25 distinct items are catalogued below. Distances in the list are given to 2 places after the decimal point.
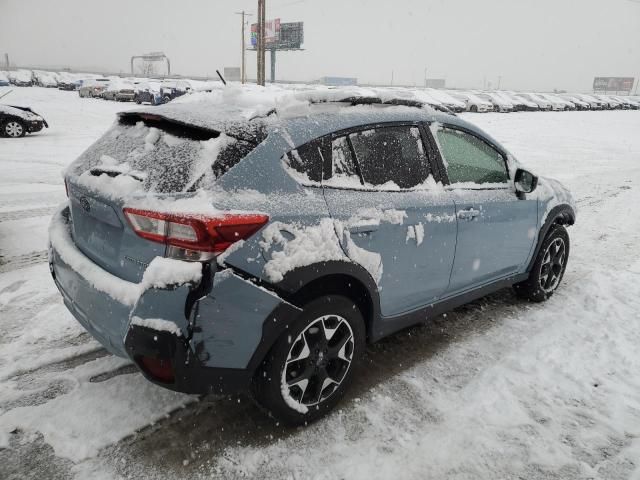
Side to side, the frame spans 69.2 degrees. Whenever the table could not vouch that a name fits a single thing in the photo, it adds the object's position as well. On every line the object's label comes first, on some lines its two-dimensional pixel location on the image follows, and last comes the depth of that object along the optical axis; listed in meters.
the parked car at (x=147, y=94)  28.20
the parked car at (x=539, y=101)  38.17
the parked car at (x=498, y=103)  33.91
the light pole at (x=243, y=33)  47.31
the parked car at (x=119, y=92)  29.78
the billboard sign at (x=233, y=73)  128.75
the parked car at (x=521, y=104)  36.18
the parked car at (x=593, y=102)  43.38
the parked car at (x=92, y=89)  32.03
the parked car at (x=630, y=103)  46.97
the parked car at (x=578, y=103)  42.31
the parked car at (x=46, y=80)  47.72
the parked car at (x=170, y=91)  29.08
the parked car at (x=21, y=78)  47.47
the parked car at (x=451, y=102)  29.48
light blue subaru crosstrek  1.99
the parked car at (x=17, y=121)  12.91
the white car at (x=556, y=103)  39.34
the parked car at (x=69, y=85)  44.28
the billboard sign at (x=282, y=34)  70.06
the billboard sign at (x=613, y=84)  115.00
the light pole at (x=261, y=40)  22.92
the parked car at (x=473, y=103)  31.81
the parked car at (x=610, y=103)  44.63
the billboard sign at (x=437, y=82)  165.25
